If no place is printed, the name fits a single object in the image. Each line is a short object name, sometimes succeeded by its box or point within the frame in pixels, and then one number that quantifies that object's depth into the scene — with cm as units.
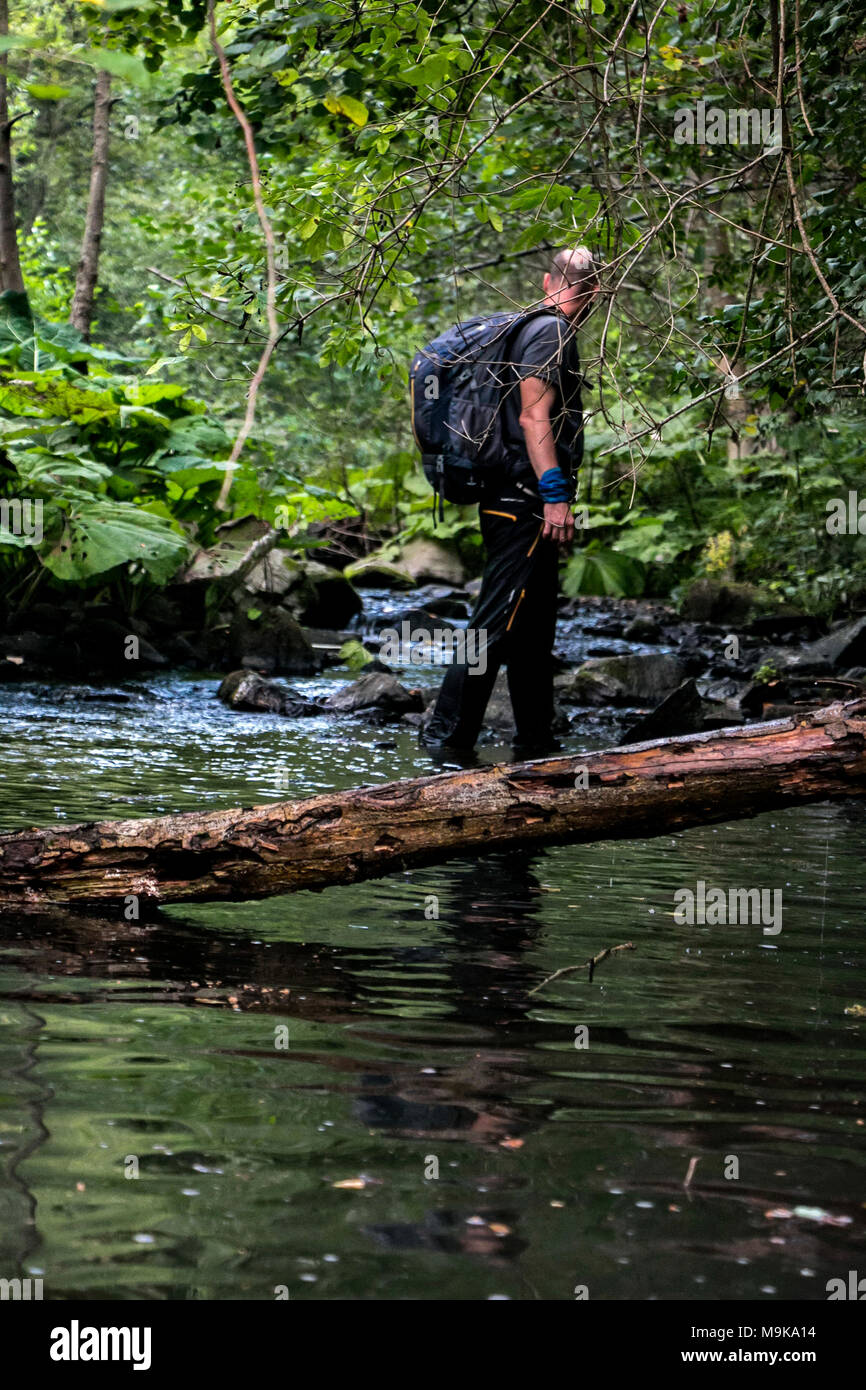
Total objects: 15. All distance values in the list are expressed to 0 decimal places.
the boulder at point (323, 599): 1419
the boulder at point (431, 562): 1953
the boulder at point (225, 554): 1170
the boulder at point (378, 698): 952
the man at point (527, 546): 588
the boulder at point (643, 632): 1412
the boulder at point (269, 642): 1190
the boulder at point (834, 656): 1134
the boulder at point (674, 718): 709
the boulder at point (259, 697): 938
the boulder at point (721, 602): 1586
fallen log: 386
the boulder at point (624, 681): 1028
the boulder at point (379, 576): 1886
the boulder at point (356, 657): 1199
